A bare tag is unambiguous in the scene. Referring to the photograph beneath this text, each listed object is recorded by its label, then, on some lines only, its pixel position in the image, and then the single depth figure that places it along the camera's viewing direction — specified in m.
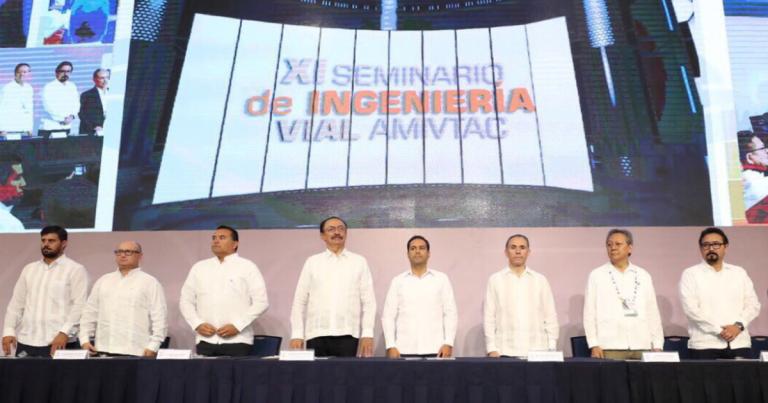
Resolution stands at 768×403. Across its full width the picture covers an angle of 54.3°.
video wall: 5.33
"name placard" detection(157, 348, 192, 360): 3.26
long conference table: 3.07
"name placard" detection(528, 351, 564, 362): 3.14
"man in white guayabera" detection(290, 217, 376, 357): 4.39
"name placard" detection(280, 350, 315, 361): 3.18
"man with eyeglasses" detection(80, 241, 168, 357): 4.49
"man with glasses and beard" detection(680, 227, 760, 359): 4.24
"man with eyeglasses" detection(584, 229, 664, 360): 4.22
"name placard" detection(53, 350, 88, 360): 3.33
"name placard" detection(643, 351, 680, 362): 3.13
